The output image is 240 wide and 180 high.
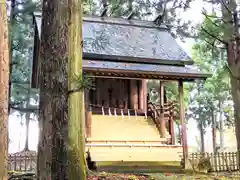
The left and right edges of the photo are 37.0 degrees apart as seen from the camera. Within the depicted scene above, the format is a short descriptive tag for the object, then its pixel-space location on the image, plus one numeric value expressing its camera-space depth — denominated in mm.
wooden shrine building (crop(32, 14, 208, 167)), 11141
